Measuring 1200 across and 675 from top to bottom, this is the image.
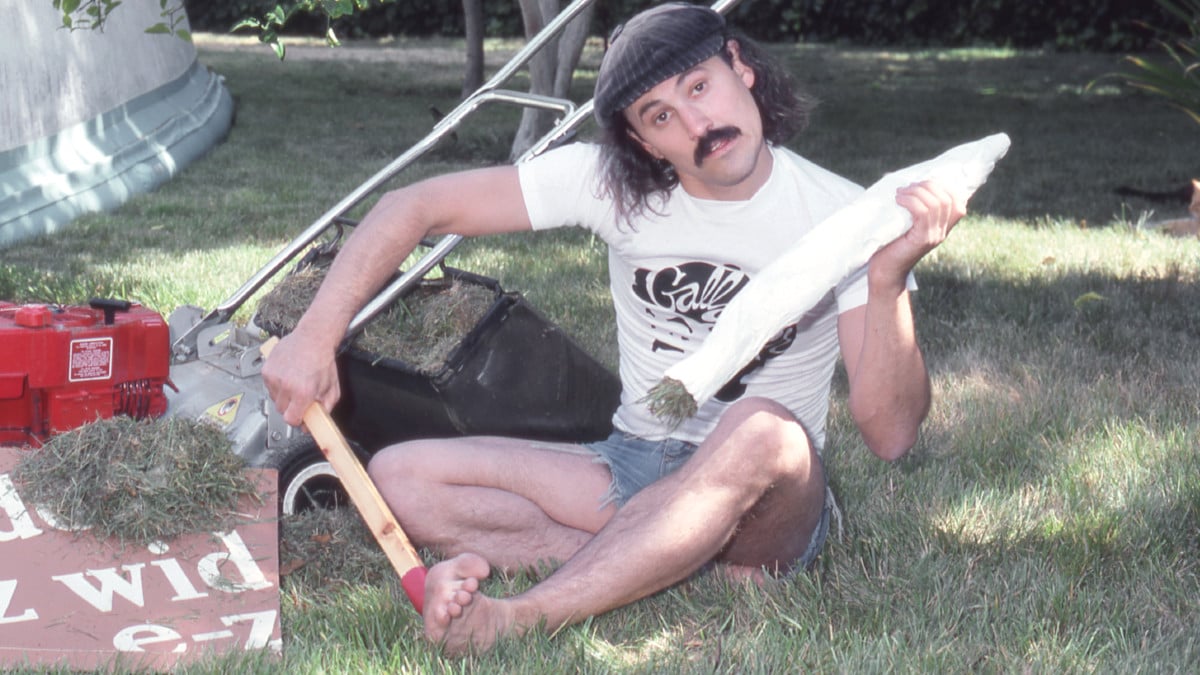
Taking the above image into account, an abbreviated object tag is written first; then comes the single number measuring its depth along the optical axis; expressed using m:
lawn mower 2.74
